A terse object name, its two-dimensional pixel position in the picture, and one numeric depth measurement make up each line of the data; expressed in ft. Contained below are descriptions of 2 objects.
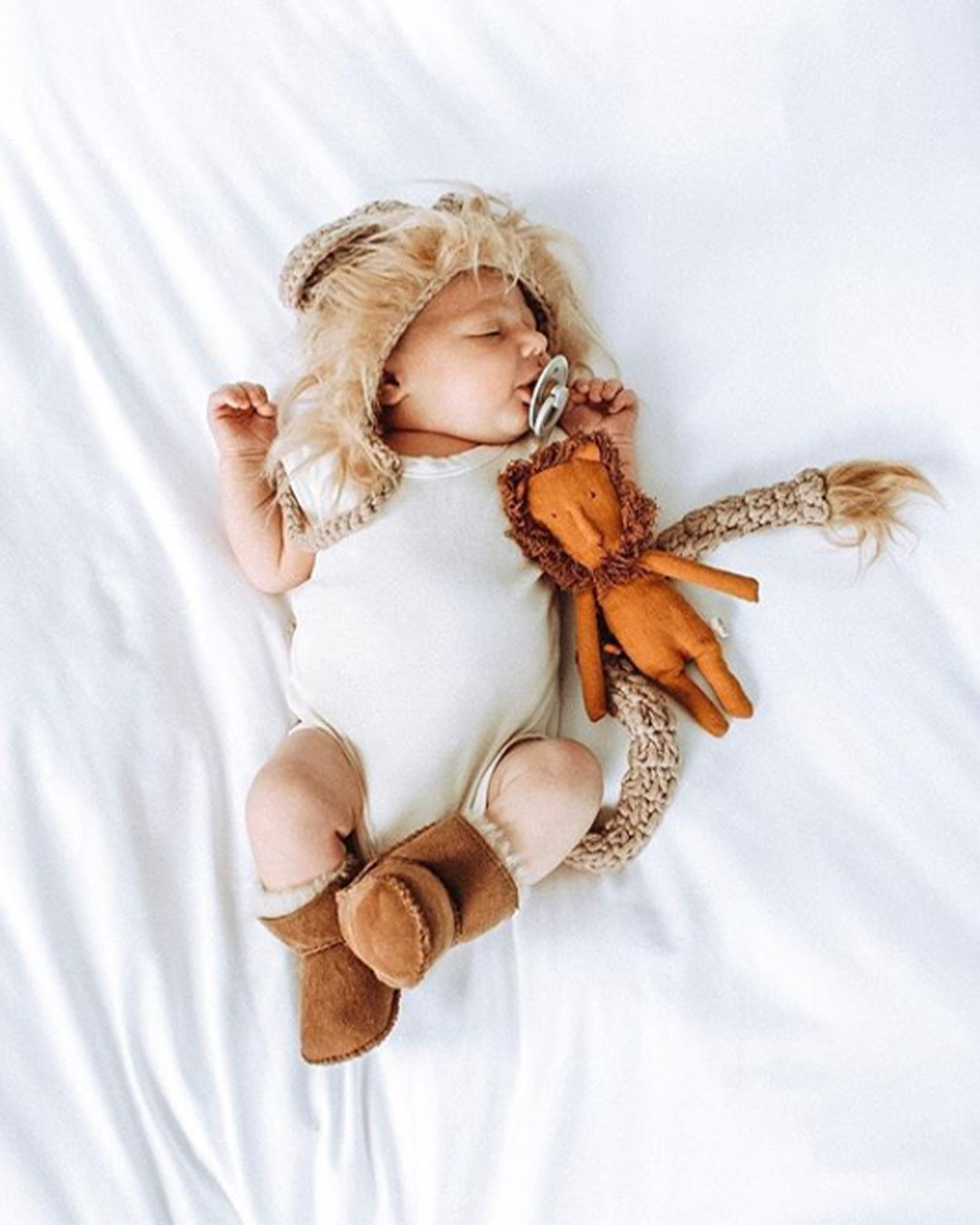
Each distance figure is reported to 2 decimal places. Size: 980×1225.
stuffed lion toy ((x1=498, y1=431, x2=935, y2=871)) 3.56
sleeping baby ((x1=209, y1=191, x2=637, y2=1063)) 3.24
